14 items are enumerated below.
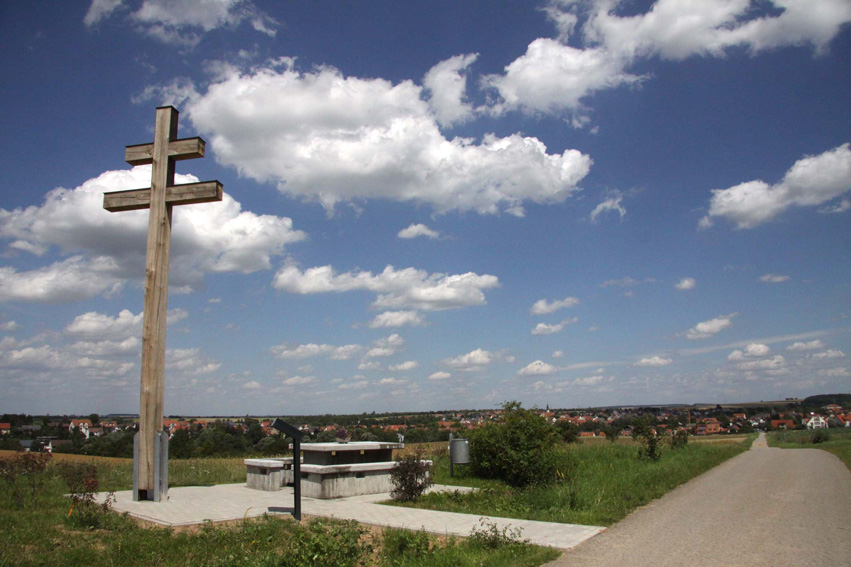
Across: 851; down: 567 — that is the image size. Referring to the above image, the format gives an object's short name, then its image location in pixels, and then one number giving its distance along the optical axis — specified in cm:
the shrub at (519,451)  1359
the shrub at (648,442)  1814
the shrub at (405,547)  633
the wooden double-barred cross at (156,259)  1000
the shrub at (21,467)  1016
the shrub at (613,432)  3096
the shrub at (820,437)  3875
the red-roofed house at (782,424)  7204
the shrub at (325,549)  564
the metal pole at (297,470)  902
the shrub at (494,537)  668
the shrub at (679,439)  2384
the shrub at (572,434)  2686
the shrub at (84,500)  809
